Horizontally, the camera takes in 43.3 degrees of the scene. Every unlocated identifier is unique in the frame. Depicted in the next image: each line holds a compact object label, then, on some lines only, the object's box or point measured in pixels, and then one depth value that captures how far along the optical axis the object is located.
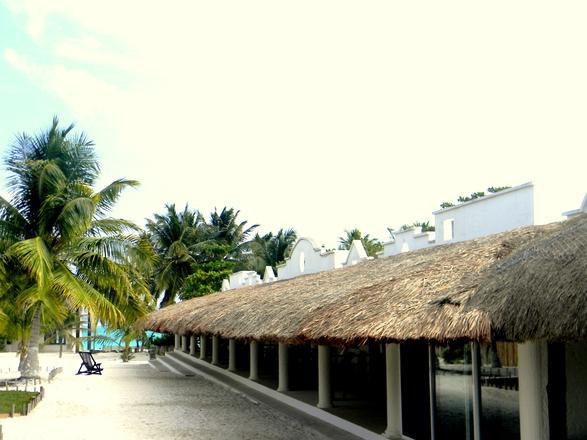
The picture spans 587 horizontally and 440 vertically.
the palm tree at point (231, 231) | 43.47
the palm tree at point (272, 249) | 44.66
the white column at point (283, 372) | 16.21
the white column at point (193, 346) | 30.92
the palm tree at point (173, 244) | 40.16
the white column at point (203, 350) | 28.31
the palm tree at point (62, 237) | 17.97
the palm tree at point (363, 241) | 46.91
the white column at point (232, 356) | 22.58
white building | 11.42
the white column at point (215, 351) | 25.22
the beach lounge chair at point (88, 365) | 24.23
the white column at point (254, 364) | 19.17
